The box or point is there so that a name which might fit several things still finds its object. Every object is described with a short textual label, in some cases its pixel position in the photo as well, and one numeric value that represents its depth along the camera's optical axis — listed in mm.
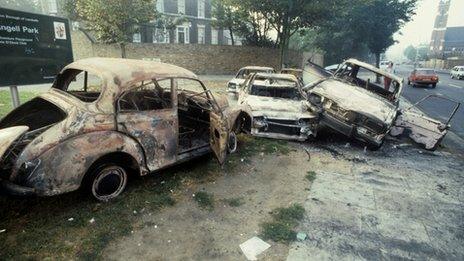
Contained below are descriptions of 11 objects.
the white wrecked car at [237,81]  12836
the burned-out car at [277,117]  7527
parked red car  23219
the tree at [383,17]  31203
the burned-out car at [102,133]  3820
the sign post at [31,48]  6336
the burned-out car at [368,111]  7395
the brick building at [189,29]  29234
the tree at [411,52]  133738
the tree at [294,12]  19391
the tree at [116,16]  15906
